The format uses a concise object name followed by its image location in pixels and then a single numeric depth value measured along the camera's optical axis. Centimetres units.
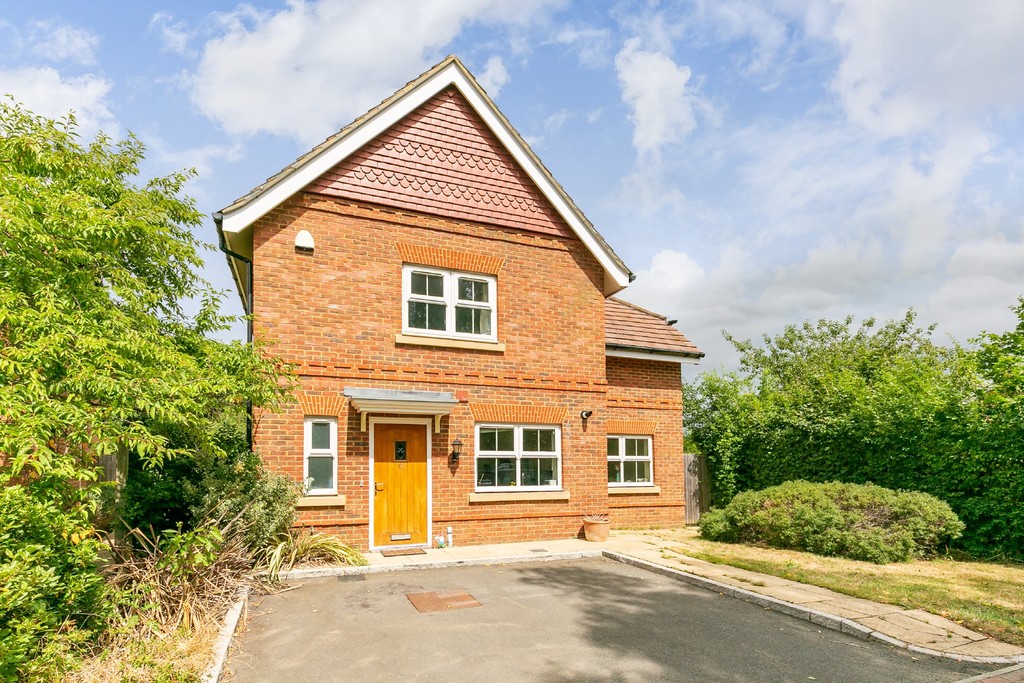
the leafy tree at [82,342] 513
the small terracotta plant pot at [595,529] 1325
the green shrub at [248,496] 916
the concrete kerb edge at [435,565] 980
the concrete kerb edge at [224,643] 557
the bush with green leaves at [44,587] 463
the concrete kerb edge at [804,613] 649
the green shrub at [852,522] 1140
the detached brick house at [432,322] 1144
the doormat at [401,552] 1144
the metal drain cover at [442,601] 819
